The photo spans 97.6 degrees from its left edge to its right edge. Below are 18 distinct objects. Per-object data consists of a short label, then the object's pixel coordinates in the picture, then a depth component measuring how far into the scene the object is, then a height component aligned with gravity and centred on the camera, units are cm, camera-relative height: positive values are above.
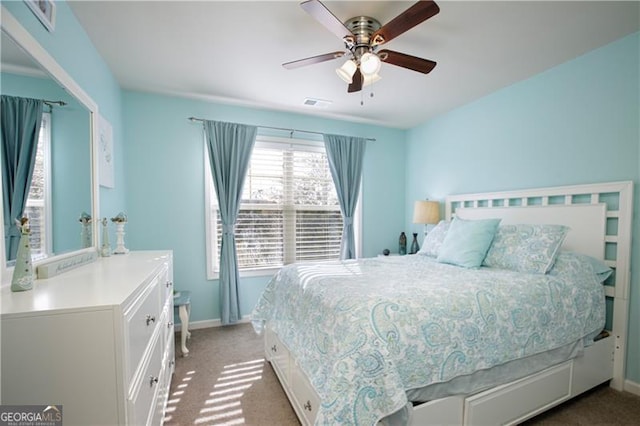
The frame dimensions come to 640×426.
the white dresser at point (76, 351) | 83 -46
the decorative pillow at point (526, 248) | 200 -31
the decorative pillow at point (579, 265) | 194 -41
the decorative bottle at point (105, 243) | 196 -28
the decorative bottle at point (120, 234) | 210 -23
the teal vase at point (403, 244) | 388 -54
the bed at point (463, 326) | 122 -64
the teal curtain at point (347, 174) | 367 +41
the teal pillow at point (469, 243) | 222 -31
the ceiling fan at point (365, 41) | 142 +98
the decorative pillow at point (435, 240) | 278 -34
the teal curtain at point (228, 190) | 309 +16
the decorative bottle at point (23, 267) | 102 -24
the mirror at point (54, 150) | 113 +28
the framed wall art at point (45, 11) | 129 +93
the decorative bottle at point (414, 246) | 375 -54
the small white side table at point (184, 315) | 253 -102
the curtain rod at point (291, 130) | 339 +93
